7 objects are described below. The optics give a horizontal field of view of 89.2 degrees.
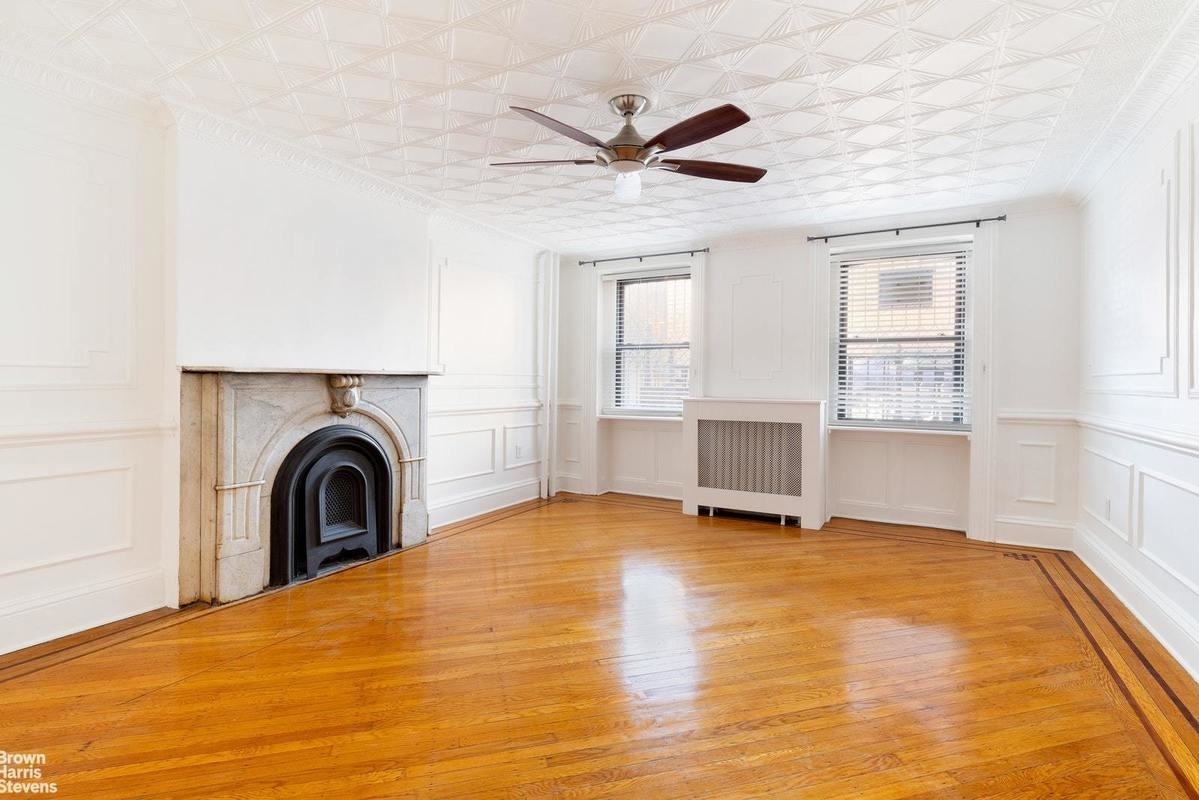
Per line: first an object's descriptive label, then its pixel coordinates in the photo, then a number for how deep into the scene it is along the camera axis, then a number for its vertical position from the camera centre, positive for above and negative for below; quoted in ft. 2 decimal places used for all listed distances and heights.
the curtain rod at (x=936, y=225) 14.94 +4.39
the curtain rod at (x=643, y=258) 19.03 +4.41
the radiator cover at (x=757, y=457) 16.61 -1.87
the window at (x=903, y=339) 16.24 +1.52
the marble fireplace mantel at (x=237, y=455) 10.48 -1.25
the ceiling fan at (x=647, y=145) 8.05 +3.59
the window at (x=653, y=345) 20.13 +1.54
